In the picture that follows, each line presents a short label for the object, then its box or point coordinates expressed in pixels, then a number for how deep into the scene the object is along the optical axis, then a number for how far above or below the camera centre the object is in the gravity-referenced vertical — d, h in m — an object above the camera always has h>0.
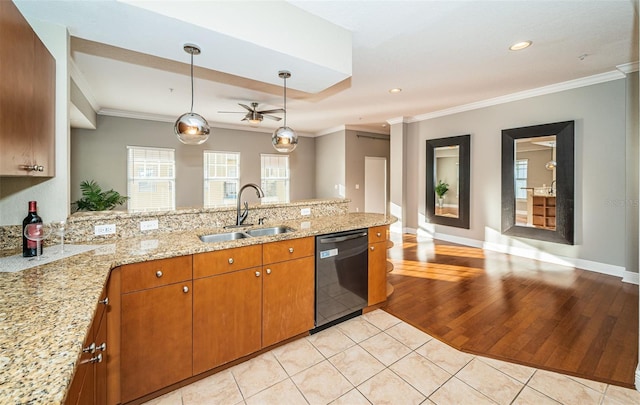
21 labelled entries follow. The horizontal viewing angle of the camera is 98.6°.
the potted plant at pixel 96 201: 4.00 +0.01
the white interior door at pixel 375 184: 7.66 +0.47
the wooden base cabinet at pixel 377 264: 2.72 -0.64
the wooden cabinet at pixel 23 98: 1.19 +0.53
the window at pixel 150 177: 5.70 +0.51
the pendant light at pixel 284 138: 3.12 +0.72
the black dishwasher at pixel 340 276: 2.35 -0.68
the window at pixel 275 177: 7.39 +0.67
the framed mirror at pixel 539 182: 4.05 +0.30
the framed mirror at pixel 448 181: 5.35 +0.41
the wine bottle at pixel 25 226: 1.57 -0.17
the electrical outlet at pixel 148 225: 2.16 -0.19
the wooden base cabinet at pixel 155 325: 1.58 -0.75
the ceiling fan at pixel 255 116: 4.37 +1.38
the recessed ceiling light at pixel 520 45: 2.84 +1.63
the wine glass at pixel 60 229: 1.71 -0.18
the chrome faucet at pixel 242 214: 2.50 -0.12
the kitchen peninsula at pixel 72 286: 0.65 -0.36
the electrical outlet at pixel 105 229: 2.00 -0.20
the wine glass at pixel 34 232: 1.51 -0.17
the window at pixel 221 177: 6.57 +0.59
